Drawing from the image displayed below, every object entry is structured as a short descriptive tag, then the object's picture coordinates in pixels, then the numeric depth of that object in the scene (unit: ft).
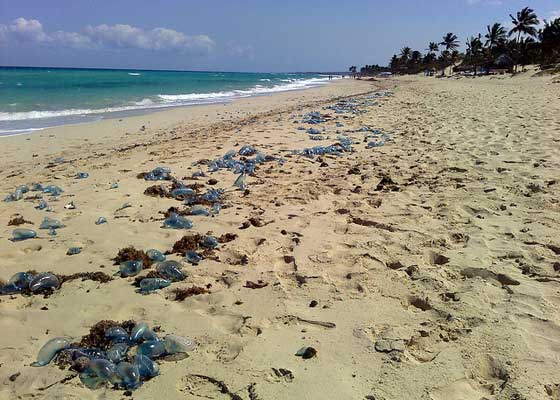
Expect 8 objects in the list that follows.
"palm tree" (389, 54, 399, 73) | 331.36
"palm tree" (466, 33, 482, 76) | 237.04
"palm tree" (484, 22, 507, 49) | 231.09
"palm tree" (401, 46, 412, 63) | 327.47
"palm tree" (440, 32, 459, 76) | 286.46
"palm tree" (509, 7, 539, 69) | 204.74
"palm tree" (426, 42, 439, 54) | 302.66
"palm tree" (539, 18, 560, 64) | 162.80
